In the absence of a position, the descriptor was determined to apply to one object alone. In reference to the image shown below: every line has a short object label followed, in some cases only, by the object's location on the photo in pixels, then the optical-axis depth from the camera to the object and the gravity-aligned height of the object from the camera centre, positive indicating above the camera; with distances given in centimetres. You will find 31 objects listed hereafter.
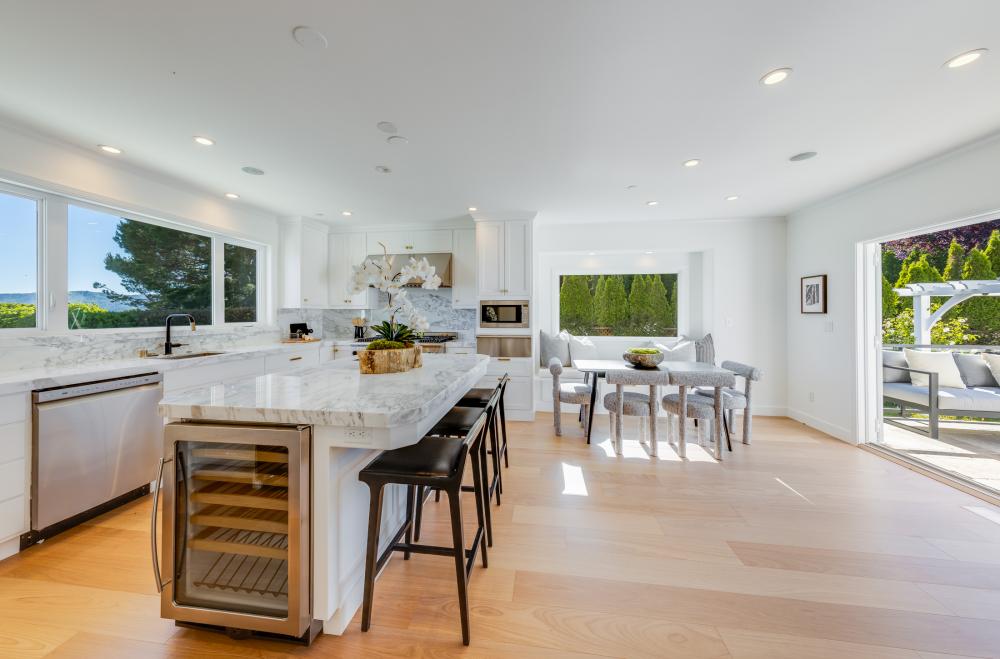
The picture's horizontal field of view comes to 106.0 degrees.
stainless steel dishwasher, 203 -70
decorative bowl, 348 -27
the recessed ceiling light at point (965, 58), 172 +126
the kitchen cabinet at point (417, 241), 493 +118
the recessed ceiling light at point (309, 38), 159 +127
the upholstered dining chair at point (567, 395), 389 -68
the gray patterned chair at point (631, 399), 328 -65
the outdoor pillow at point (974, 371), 390 -43
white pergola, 356 +36
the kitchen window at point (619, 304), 530 +36
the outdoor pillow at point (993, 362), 383 -34
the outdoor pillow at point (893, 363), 431 -39
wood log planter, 205 -17
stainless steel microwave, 462 +20
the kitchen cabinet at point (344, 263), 509 +92
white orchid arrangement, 197 +25
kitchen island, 129 -34
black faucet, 321 -13
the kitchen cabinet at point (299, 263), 464 +85
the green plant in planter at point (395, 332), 220 -1
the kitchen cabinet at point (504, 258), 454 +88
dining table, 329 -36
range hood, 480 +86
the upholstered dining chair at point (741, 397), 350 -64
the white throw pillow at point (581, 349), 518 -26
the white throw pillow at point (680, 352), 479 -28
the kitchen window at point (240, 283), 418 +54
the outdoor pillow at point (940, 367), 392 -41
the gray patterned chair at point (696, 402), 326 -67
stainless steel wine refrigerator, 134 -71
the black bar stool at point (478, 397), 258 -47
